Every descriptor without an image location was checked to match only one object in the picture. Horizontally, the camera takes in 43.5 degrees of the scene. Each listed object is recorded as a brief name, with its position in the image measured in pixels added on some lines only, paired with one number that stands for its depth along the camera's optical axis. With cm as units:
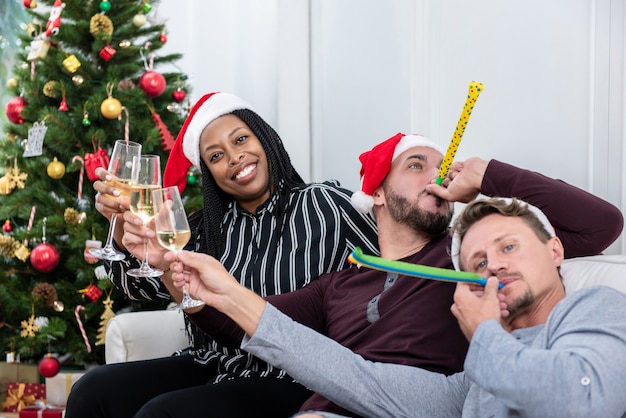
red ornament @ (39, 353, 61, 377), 342
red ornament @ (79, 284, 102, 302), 343
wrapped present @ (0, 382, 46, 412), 367
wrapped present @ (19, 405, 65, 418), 334
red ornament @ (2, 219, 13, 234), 363
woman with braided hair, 196
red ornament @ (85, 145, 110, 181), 338
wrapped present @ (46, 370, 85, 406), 347
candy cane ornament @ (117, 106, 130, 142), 347
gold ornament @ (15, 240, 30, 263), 351
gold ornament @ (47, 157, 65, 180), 346
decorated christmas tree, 347
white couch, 262
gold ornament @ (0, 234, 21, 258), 356
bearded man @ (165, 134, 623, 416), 175
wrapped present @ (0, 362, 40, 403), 373
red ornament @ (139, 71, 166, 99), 354
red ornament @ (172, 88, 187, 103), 367
